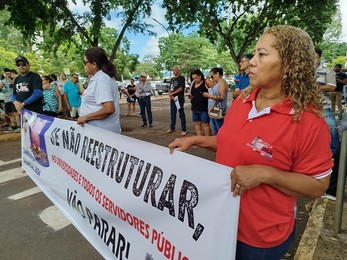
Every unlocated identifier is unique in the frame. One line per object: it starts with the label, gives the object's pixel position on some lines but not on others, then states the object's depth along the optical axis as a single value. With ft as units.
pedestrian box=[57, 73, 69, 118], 38.51
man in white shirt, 31.78
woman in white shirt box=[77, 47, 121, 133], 9.79
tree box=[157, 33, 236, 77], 164.66
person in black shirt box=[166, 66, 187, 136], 26.73
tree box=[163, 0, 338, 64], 38.27
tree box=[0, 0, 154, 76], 32.14
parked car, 106.87
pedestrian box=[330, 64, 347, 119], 33.75
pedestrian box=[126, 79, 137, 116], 44.86
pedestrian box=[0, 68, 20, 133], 28.81
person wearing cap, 15.78
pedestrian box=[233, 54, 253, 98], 16.67
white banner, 4.51
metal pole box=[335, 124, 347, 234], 8.45
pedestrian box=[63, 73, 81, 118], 32.55
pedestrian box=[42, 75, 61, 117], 24.95
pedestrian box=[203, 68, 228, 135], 20.58
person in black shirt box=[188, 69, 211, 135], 22.58
